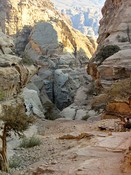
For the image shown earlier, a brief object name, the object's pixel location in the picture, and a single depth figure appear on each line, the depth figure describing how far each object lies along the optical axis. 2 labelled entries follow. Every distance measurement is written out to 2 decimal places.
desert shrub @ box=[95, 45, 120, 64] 42.11
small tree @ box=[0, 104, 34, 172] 14.77
